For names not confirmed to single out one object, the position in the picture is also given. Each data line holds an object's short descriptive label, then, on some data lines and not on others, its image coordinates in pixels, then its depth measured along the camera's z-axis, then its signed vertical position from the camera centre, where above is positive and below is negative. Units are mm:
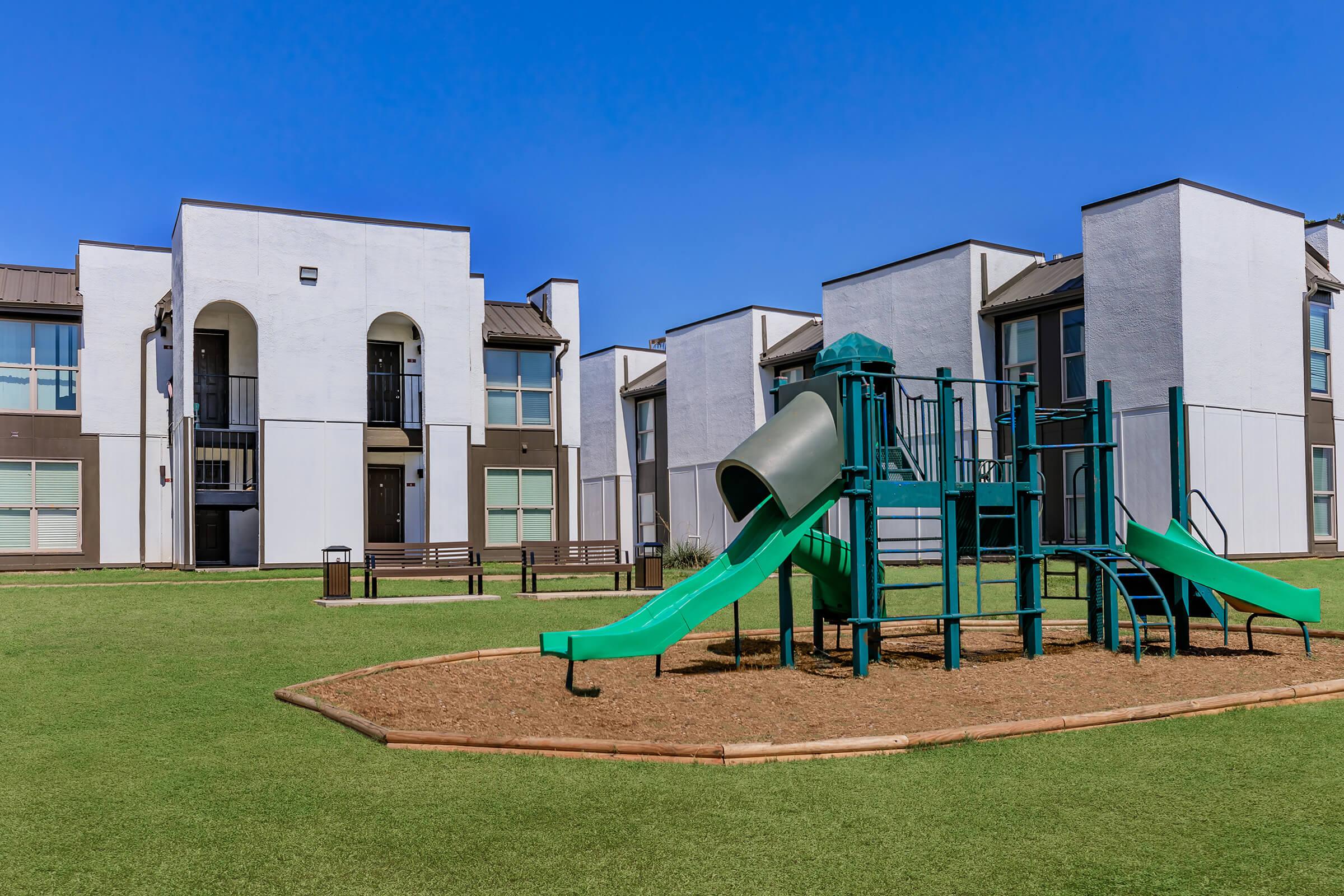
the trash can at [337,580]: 17234 -1634
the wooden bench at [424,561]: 18531 -1634
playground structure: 9711 -584
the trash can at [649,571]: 19922 -1805
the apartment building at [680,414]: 36281 +2148
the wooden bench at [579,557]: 20438 -1679
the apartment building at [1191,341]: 24453 +3036
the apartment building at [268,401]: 25703 +1935
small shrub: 27828 -2195
